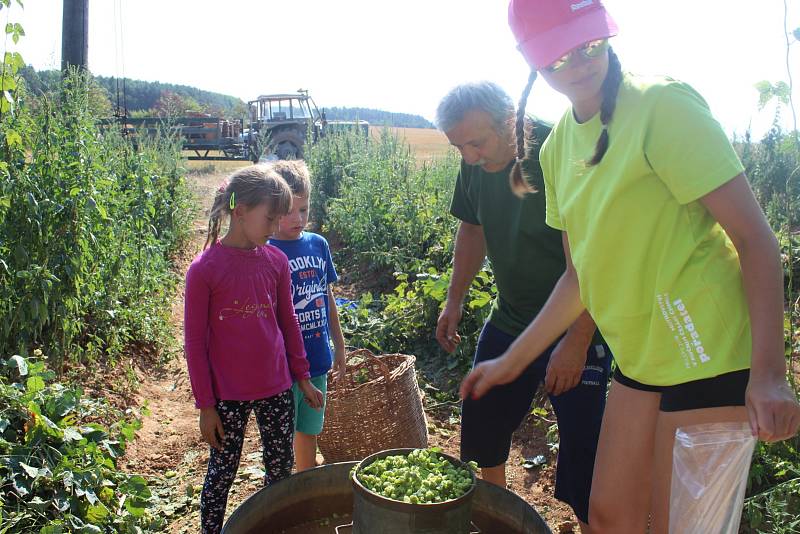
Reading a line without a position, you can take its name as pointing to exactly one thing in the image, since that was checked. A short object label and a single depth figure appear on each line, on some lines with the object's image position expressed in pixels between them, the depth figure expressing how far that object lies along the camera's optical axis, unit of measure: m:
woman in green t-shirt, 1.36
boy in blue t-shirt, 2.64
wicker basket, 3.09
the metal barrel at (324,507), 1.83
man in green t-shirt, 2.13
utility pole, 6.22
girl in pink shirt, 2.21
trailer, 18.58
